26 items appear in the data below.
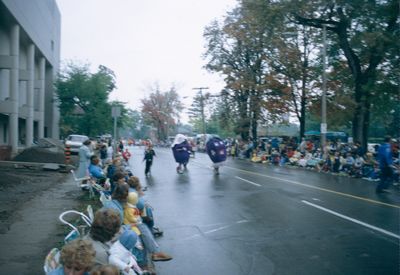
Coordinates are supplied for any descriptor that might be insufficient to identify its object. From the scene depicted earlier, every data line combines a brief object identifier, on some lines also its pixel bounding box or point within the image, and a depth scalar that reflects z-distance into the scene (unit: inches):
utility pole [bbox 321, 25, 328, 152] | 1079.7
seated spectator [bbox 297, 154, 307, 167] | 1106.7
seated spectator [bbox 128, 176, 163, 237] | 287.4
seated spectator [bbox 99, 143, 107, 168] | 908.6
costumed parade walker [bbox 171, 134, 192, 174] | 907.4
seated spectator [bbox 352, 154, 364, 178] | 834.2
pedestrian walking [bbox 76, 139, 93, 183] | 577.9
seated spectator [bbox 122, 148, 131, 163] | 1035.7
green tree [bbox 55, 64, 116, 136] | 1721.2
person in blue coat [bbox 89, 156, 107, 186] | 507.5
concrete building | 1198.3
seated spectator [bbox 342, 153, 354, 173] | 868.7
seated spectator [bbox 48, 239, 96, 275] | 141.6
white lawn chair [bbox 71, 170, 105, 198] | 489.3
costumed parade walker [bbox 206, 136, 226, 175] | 874.8
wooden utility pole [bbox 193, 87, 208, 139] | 2760.8
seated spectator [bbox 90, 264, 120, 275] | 144.8
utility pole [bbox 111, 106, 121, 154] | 793.2
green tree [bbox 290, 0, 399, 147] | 949.2
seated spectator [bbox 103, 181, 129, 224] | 254.5
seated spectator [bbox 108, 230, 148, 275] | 173.8
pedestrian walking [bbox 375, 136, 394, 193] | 572.1
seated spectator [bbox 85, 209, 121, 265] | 173.2
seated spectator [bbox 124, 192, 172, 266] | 255.8
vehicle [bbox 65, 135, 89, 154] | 1391.5
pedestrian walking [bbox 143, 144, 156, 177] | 840.9
